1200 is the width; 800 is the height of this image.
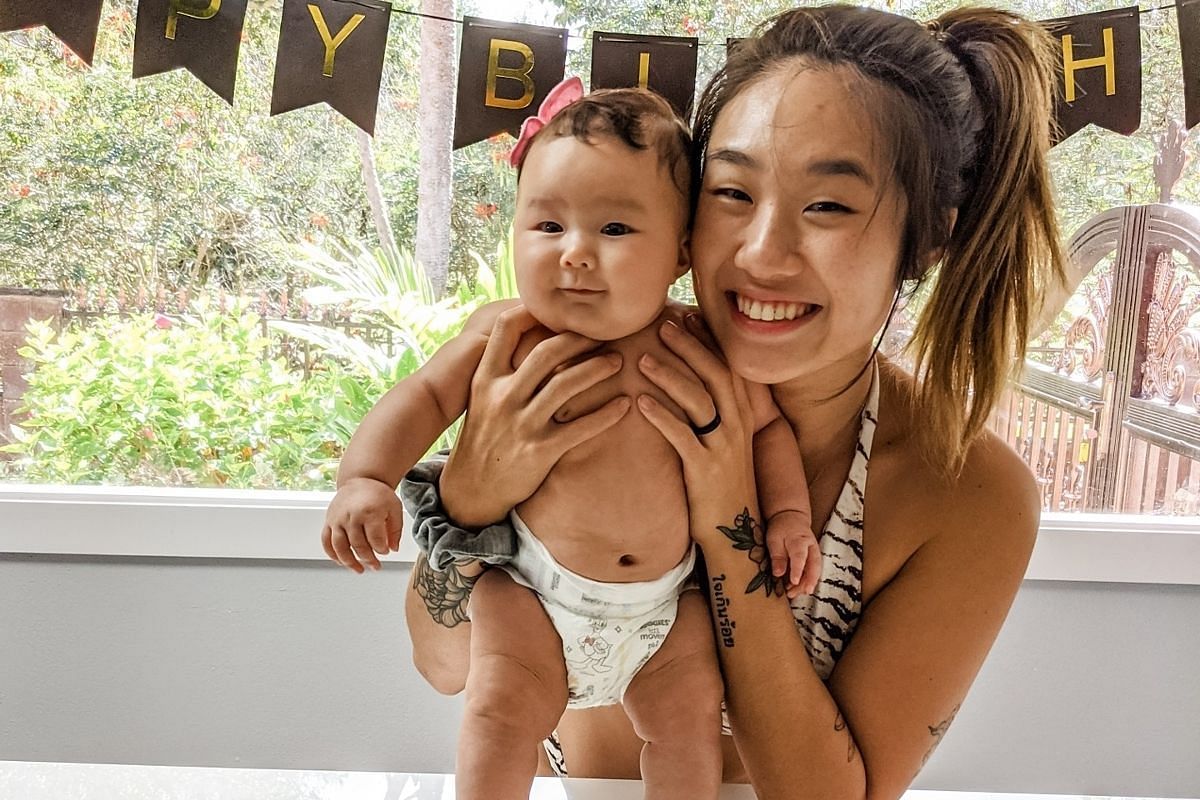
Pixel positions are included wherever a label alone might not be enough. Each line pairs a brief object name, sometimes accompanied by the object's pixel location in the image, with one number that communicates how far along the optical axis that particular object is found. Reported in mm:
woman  1026
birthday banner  1605
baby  1006
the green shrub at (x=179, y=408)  2402
